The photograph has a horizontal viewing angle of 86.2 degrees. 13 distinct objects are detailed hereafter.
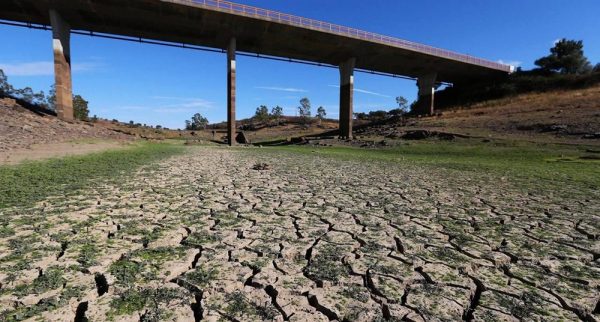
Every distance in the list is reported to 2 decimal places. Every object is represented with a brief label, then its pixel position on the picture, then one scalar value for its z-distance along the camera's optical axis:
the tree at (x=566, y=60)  45.62
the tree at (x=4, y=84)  63.88
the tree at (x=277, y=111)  83.66
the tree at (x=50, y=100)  71.20
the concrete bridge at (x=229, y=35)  23.80
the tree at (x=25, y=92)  69.77
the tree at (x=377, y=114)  68.76
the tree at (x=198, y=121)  91.28
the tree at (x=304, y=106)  93.56
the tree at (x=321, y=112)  95.94
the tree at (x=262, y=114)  73.39
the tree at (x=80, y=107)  53.44
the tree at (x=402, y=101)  94.69
